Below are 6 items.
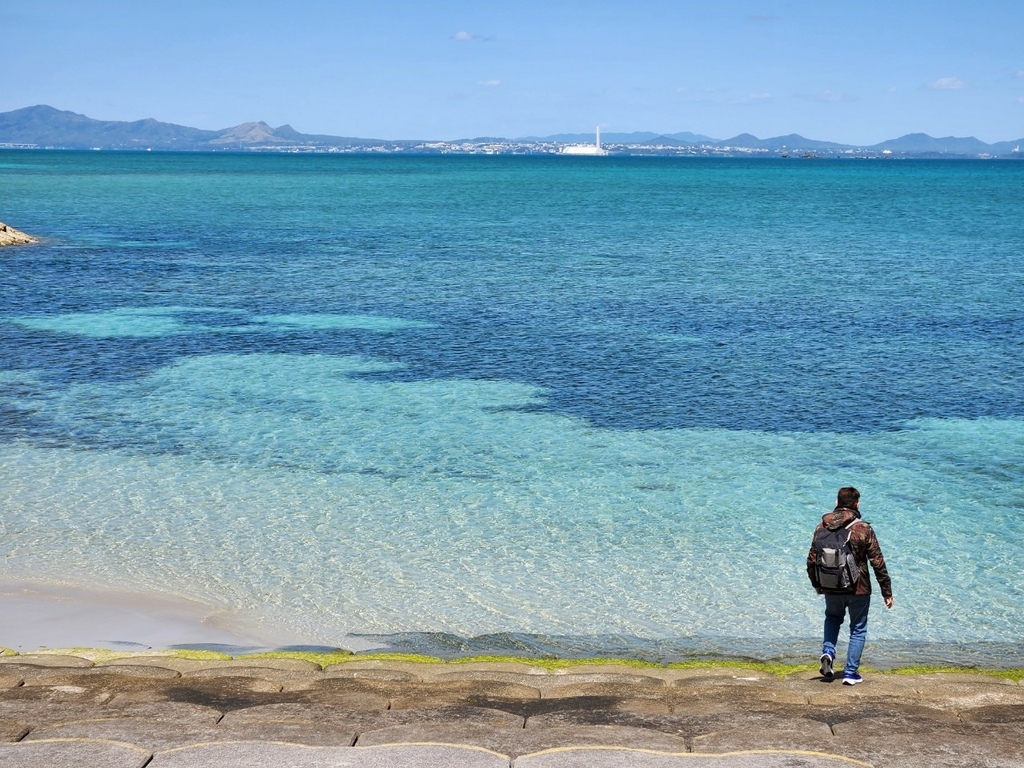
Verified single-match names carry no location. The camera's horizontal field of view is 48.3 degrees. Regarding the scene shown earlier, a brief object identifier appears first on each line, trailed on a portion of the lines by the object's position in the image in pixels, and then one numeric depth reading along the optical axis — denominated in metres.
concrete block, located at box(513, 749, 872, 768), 11.19
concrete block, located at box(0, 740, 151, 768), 11.07
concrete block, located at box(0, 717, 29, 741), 11.75
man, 13.16
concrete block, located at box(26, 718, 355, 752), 11.73
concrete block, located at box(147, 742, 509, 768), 11.14
